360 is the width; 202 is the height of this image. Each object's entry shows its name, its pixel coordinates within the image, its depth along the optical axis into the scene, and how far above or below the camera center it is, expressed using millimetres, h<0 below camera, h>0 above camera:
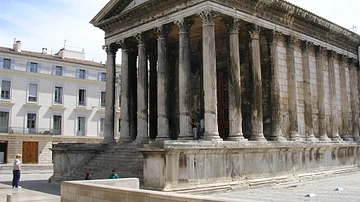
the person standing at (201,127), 21147 +810
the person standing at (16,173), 17125 -1222
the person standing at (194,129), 19978 +680
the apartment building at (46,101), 38031 +4372
